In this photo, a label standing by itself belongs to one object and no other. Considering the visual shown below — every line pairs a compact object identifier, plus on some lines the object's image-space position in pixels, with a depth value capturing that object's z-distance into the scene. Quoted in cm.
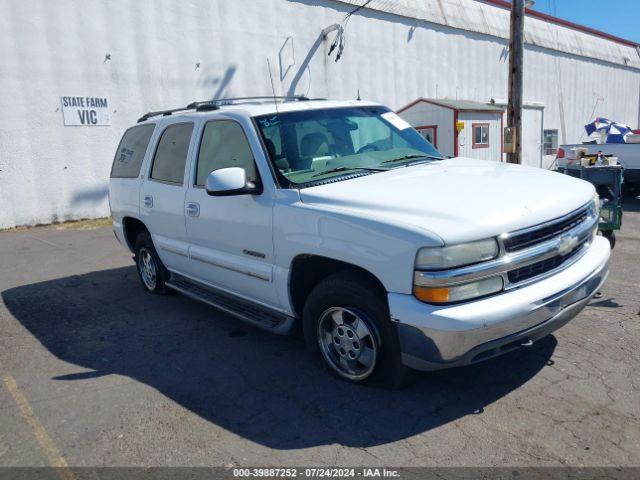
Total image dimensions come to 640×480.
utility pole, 1089
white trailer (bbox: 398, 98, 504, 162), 1666
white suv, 298
